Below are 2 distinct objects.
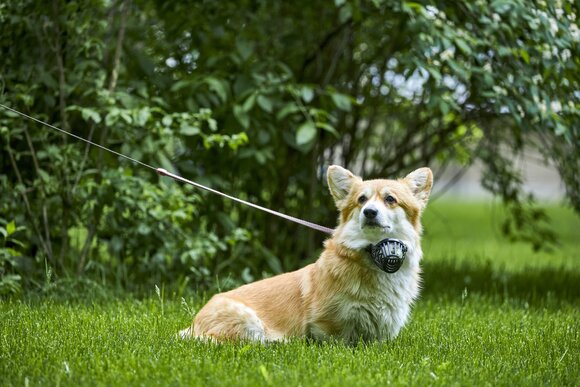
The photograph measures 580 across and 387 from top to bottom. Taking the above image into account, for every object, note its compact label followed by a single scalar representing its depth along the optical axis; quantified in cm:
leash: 835
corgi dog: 789
